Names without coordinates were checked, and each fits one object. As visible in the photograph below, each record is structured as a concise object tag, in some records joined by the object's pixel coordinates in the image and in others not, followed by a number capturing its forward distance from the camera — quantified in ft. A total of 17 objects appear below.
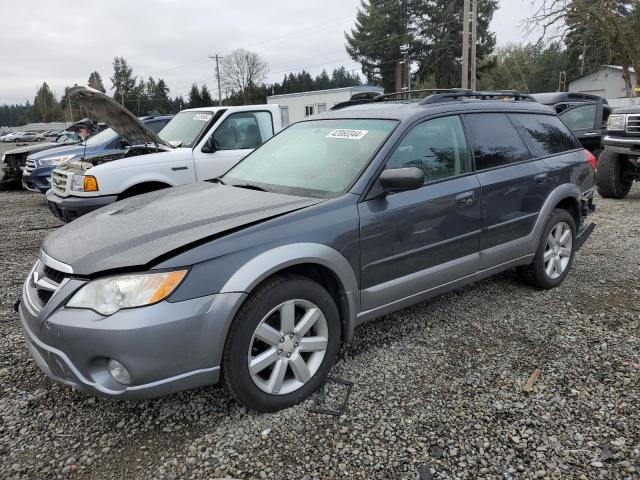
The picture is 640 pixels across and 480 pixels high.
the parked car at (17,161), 36.06
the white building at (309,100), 120.06
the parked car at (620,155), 25.98
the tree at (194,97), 203.82
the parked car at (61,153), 28.40
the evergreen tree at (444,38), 130.21
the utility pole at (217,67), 224.98
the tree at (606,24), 81.20
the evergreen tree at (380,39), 137.59
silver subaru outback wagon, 7.50
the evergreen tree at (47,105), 310.45
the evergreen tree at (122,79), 278.46
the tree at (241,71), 236.22
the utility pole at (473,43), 77.25
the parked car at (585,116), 32.09
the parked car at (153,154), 18.47
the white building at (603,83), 144.56
